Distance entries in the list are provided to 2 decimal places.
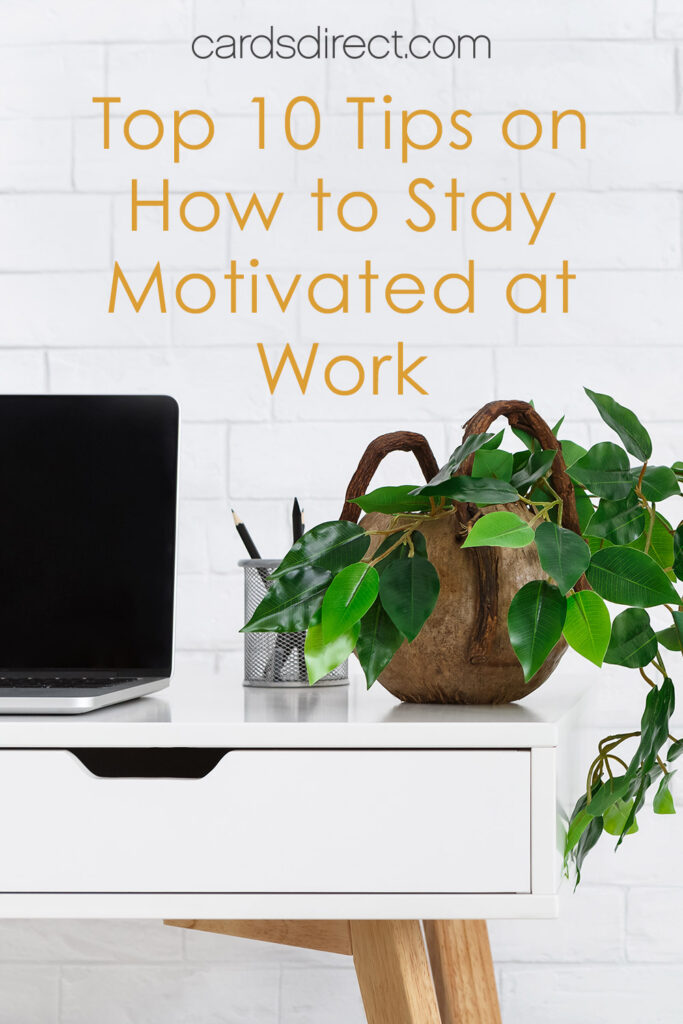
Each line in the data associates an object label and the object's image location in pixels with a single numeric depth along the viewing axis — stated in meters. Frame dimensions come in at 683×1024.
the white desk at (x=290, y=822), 1.55
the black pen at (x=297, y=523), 1.97
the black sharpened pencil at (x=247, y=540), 1.96
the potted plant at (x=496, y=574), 1.57
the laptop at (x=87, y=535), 1.90
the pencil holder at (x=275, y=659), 1.89
